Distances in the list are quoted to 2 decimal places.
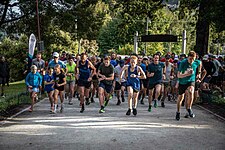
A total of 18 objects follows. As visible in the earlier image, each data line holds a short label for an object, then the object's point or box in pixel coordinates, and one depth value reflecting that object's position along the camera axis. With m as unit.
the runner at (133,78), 11.41
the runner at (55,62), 12.50
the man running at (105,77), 12.17
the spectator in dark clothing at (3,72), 17.66
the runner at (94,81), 15.91
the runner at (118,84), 14.84
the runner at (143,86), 15.27
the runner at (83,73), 12.49
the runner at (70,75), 14.54
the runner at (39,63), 15.40
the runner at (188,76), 10.68
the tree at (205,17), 17.48
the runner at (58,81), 11.97
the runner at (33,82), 12.16
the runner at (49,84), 12.03
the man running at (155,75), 13.03
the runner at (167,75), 15.31
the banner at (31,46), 16.28
